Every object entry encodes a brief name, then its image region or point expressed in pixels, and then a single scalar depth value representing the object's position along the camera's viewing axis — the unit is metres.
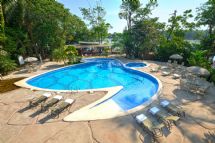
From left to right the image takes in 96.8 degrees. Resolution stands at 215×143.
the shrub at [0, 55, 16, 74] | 11.50
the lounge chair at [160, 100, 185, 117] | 5.44
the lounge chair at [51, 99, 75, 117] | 5.65
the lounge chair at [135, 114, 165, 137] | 4.39
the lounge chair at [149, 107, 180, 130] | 4.79
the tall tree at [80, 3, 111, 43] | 27.67
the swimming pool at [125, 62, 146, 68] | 15.05
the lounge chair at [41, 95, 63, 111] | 6.07
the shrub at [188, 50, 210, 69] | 10.20
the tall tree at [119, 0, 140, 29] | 17.31
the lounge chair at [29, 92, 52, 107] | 6.44
